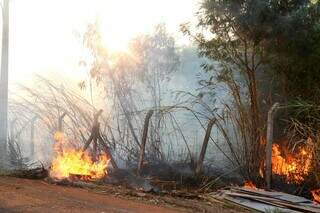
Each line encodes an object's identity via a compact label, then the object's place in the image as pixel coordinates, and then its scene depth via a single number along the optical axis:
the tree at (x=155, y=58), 14.07
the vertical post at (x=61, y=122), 13.70
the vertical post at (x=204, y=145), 11.37
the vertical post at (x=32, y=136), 14.99
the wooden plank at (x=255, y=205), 9.07
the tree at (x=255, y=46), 11.52
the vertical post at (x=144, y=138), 11.90
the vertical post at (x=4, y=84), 13.87
